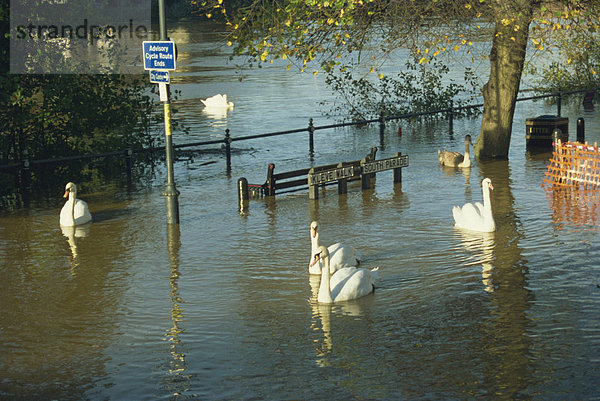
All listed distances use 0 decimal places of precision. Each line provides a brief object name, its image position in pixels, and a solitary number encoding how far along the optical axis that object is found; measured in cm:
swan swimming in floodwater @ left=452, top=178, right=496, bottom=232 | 1529
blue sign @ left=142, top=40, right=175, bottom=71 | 1592
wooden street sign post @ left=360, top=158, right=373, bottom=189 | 2011
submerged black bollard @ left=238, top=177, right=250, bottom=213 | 1861
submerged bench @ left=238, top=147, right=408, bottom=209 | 1905
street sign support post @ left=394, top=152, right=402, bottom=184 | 2072
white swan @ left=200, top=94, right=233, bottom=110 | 4009
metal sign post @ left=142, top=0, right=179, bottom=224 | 1595
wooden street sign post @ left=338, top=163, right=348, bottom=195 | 1973
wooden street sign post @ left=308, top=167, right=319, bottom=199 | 1905
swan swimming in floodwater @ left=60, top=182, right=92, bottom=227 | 1670
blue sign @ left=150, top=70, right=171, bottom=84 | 1622
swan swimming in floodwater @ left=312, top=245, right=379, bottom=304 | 1162
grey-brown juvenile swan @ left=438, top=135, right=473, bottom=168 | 2217
